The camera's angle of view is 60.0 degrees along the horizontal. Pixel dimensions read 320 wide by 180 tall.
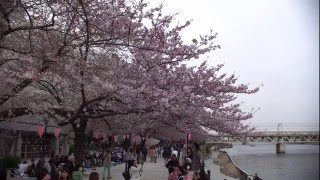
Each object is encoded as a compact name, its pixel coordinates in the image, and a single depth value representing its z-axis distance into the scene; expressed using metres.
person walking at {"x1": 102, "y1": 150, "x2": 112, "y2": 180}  13.78
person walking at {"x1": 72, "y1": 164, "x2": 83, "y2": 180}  8.09
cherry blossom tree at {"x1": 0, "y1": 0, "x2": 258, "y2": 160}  6.93
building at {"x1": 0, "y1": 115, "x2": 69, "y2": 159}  20.01
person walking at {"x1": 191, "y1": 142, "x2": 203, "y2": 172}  9.92
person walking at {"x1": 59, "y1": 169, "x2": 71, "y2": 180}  6.55
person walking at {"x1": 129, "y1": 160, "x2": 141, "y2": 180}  9.56
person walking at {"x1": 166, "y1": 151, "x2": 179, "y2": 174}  8.40
